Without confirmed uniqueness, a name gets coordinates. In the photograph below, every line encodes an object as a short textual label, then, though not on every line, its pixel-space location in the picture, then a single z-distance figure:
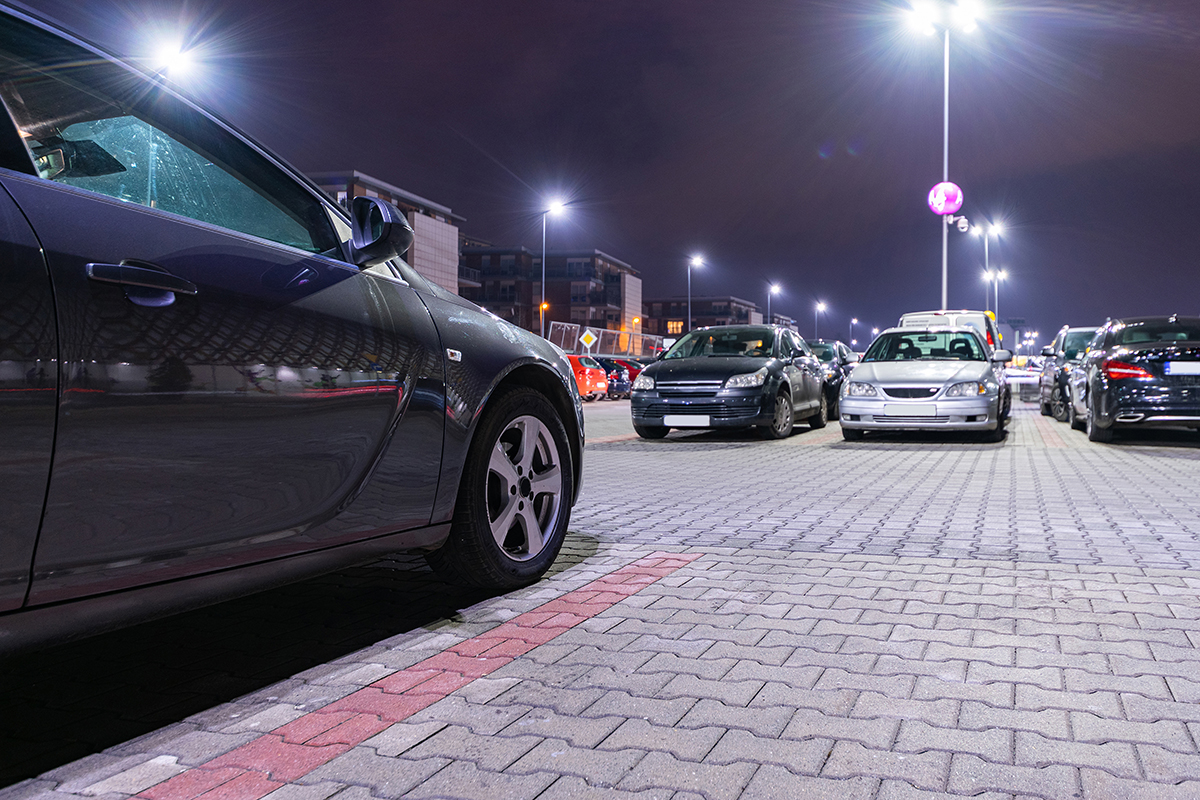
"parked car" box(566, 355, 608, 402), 29.62
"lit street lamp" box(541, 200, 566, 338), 47.25
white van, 22.82
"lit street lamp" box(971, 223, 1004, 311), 50.97
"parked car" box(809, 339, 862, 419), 18.16
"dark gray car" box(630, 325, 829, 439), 12.48
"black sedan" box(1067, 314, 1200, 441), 10.97
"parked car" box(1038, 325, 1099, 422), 16.25
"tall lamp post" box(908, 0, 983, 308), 24.84
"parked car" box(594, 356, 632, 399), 34.91
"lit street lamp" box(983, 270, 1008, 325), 59.38
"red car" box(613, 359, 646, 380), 37.33
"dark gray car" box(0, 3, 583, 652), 2.07
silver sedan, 11.94
